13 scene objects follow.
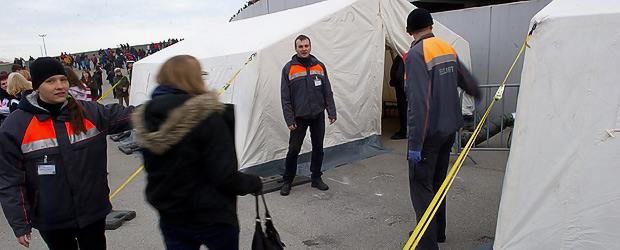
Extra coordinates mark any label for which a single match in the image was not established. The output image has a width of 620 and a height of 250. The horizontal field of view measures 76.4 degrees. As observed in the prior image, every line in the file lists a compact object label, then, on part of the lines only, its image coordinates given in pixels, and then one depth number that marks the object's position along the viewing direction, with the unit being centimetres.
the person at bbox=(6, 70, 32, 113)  383
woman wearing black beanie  215
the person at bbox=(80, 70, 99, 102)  867
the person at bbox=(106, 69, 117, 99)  1779
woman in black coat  175
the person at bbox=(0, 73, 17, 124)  527
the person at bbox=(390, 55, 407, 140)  781
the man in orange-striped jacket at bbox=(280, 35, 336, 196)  475
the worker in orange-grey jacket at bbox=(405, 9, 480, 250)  284
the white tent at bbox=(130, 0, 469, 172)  540
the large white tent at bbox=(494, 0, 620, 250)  224
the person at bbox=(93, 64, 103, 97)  1654
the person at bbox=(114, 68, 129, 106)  1220
